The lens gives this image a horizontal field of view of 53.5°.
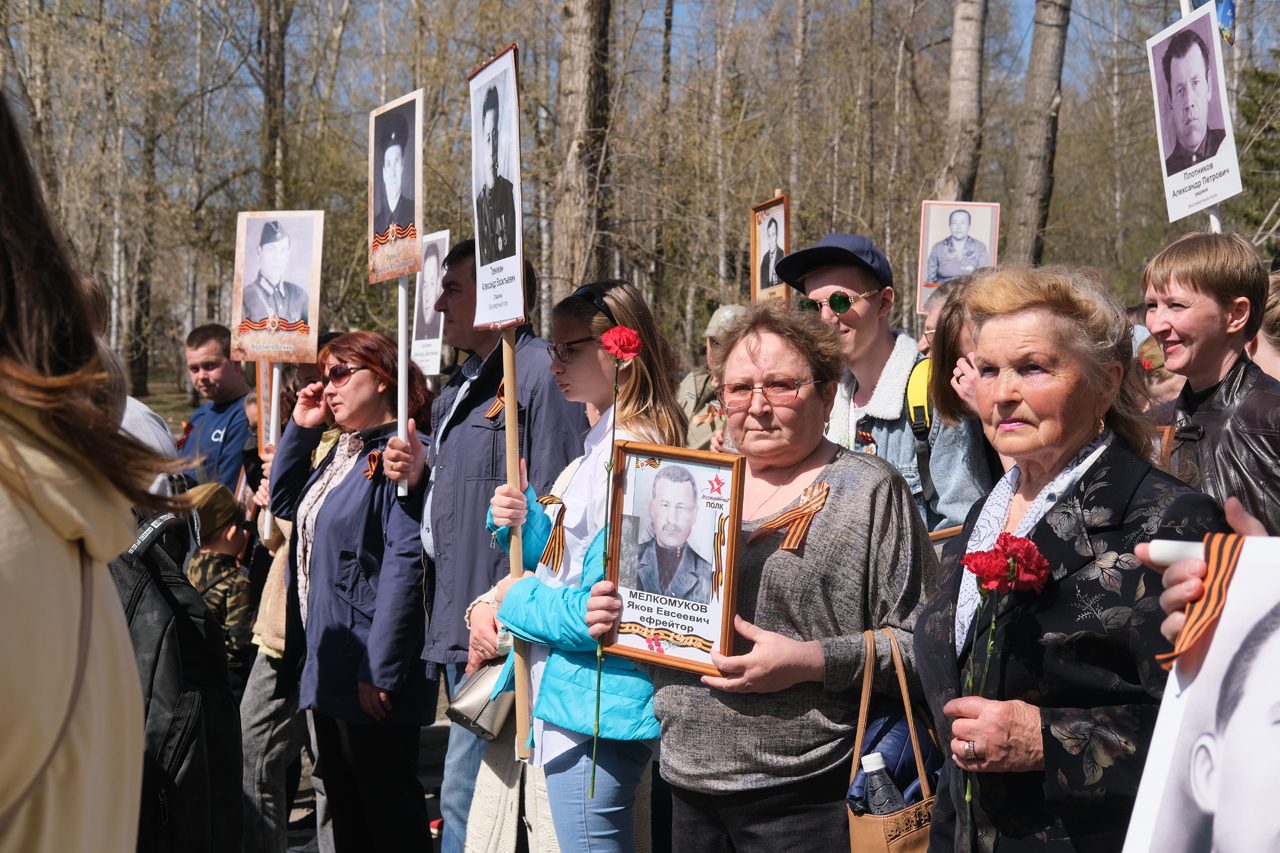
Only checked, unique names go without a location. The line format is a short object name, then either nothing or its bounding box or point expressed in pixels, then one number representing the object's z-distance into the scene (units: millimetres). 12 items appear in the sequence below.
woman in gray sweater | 2840
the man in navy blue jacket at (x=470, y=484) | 4324
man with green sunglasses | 4105
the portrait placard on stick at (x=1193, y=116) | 4941
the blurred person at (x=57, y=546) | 1293
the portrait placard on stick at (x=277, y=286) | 5879
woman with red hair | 4547
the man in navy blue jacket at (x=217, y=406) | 7473
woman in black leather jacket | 3676
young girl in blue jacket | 3297
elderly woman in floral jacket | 2209
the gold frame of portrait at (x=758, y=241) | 5988
